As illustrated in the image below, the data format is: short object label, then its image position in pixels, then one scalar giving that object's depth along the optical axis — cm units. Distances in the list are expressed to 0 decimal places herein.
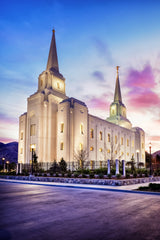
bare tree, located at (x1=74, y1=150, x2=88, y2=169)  3601
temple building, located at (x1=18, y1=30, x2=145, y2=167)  3753
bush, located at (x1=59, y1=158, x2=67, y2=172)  2756
